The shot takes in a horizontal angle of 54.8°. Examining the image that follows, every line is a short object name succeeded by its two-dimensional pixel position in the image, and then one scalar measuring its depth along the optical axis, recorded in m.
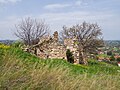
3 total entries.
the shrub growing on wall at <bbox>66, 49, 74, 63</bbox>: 9.62
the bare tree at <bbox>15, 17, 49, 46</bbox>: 15.79
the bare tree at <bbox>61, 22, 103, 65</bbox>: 14.59
